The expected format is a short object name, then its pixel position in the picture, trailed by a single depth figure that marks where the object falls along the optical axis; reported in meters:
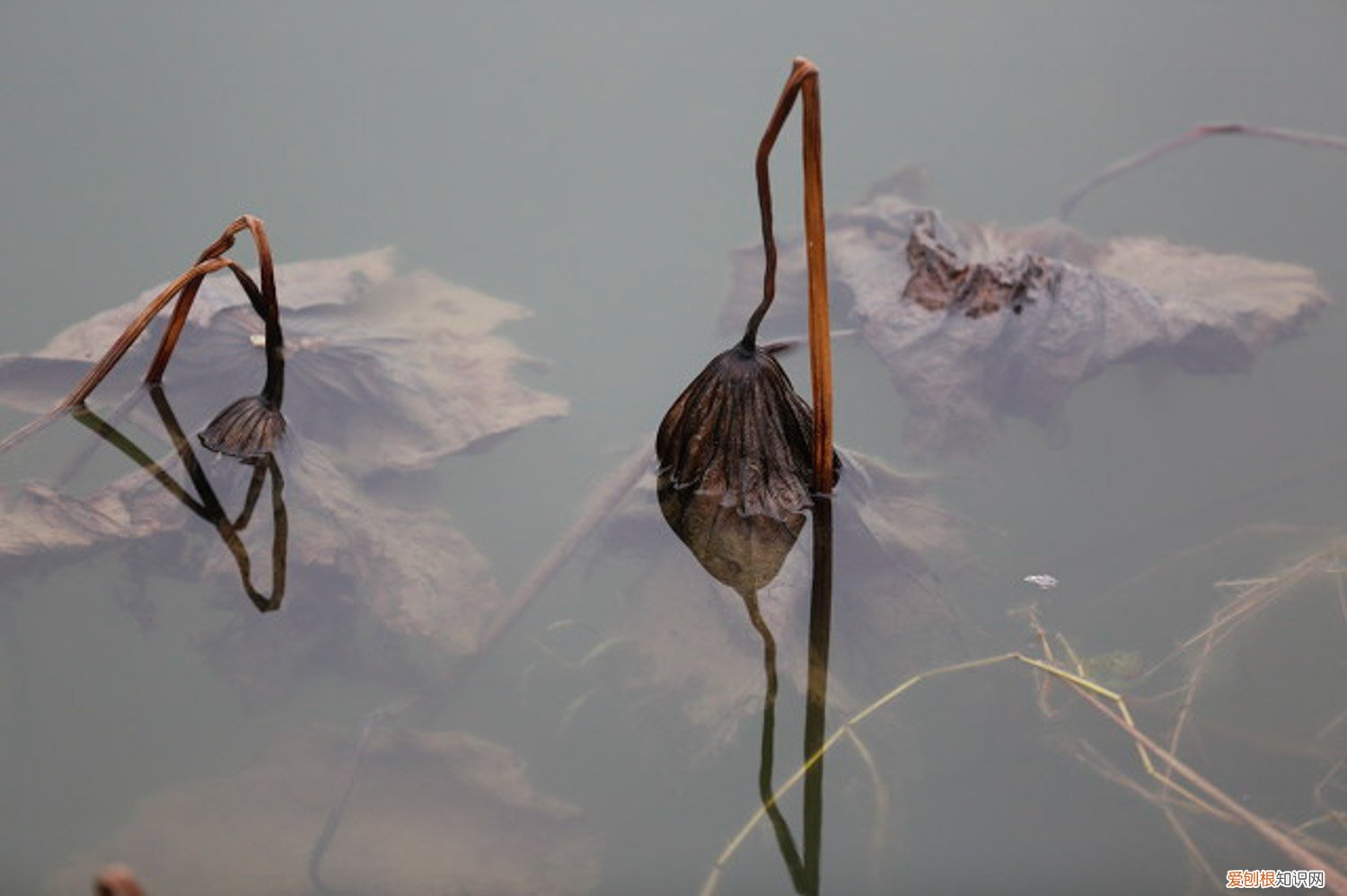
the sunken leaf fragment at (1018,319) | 5.89
